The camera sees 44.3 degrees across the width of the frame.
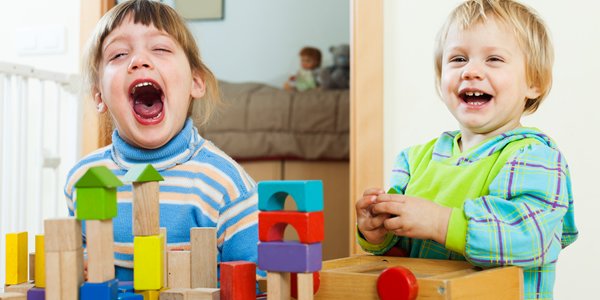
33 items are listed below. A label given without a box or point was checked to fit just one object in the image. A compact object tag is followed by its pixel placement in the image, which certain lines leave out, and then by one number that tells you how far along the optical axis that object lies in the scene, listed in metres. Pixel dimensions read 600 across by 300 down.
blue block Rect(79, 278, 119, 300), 0.75
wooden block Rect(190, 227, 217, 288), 0.94
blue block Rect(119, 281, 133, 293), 0.87
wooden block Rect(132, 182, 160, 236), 0.86
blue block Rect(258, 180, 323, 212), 0.77
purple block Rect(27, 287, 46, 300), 0.83
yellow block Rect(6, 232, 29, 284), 0.96
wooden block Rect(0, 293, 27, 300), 0.84
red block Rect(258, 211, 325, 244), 0.77
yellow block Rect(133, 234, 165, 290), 0.85
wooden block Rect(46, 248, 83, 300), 0.75
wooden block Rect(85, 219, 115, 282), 0.76
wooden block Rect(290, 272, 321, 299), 0.77
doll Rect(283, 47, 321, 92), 3.79
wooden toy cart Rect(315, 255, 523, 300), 0.80
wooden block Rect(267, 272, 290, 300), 0.79
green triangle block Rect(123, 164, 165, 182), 0.85
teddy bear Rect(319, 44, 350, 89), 3.49
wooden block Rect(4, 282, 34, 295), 0.91
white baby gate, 2.01
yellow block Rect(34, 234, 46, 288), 0.89
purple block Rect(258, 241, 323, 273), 0.77
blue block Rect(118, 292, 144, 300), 0.79
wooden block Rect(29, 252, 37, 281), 0.97
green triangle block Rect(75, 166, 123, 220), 0.76
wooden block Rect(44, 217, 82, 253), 0.75
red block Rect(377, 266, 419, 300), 0.80
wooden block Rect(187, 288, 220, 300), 0.84
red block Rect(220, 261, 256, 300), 0.84
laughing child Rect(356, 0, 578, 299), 0.97
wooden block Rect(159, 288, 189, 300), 0.84
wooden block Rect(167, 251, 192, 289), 0.91
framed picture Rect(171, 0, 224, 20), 4.27
